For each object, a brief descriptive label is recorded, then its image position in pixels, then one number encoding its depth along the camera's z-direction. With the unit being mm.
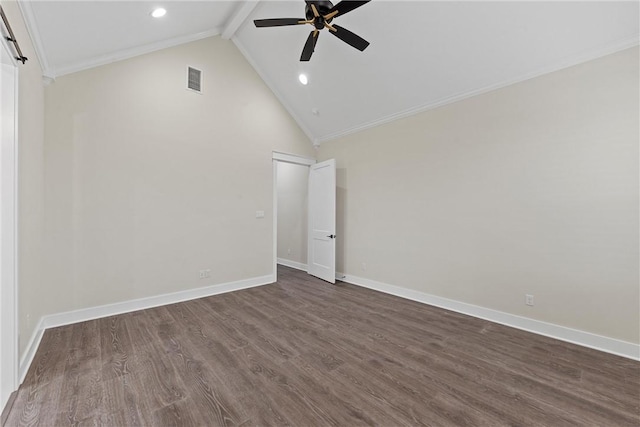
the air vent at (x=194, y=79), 4066
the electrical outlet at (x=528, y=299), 3033
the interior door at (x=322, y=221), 4996
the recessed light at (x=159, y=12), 3042
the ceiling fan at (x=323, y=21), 2207
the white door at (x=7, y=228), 1830
